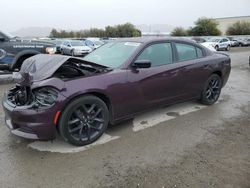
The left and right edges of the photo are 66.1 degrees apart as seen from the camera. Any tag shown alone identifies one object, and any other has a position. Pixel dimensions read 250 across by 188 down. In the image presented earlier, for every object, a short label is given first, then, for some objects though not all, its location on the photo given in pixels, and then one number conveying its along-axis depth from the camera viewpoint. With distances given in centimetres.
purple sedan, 252
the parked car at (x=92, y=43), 1901
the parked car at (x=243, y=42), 2925
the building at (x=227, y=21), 5641
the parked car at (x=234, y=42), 2873
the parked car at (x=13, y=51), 576
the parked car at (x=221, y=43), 2160
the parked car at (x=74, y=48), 1738
